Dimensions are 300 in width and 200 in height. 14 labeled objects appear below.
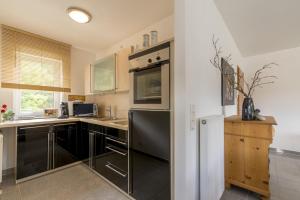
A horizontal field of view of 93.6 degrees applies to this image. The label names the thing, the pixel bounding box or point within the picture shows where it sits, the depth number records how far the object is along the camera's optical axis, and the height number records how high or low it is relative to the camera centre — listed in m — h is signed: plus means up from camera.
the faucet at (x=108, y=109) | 2.96 -0.18
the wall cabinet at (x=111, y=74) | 2.22 +0.50
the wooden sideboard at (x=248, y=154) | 1.69 -0.68
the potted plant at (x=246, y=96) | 1.86 +0.06
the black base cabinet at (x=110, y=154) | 1.78 -0.75
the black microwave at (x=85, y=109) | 2.91 -0.17
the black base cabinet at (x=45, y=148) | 2.10 -0.75
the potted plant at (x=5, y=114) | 2.26 -0.20
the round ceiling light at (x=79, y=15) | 1.88 +1.21
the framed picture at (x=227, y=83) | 2.11 +0.29
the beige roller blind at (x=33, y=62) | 2.30 +0.74
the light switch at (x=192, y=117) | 1.23 -0.14
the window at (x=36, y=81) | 2.49 +0.39
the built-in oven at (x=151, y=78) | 1.36 +0.25
